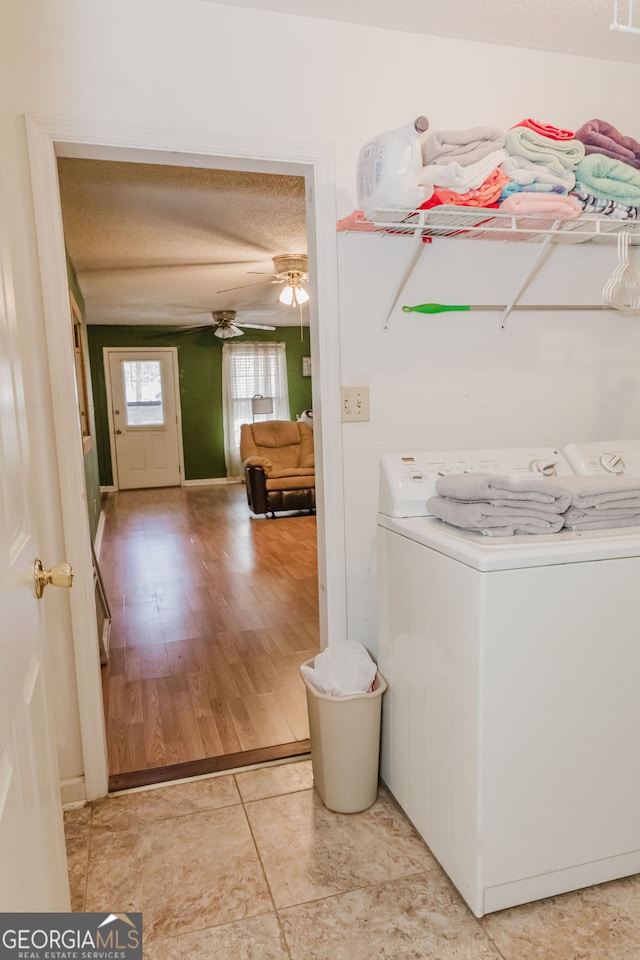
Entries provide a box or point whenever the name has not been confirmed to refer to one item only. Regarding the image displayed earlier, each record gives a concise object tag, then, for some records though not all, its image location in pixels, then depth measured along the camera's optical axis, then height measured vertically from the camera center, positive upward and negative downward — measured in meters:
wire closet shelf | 1.62 +0.47
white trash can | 1.73 -1.00
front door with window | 8.41 -0.23
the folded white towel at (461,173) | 1.57 +0.56
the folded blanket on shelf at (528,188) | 1.66 +0.55
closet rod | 1.91 +0.28
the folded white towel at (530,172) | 1.65 +0.59
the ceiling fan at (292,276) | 4.73 +0.97
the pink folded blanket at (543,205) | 1.65 +0.50
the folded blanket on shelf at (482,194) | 1.59 +0.52
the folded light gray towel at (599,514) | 1.46 -0.30
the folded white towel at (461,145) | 1.61 +0.65
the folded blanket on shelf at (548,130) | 1.69 +0.71
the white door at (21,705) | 0.79 -0.45
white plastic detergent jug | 1.50 +0.55
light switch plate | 1.93 -0.03
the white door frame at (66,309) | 1.64 +0.25
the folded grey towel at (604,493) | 1.44 -0.25
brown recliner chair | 6.27 -0.73
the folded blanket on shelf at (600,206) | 1.75 +0.52
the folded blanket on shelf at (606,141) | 1.75 +0.71
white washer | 1.29 -0.70
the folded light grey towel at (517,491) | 1.39 -0.23
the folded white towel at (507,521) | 1.40 -0.30
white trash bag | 1.80 -0.82
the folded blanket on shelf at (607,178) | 1.72 +0.59
